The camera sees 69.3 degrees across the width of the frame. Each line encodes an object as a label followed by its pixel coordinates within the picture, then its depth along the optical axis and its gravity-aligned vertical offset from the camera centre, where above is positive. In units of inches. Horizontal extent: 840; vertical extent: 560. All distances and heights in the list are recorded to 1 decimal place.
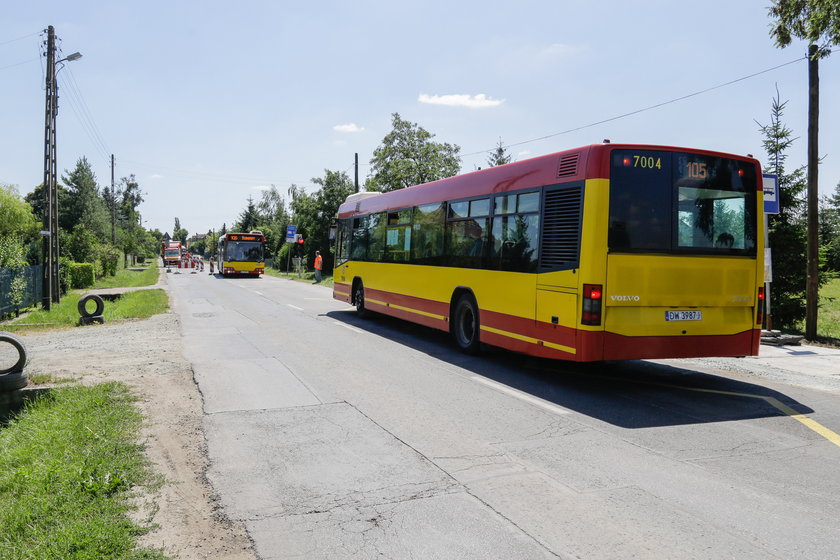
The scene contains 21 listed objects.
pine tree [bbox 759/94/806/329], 616.4 +18.8
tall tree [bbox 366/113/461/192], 2076.8 +364.8
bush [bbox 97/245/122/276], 1721.2 -8.5
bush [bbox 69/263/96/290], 1186.6 -40.5
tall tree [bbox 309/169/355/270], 1815.9 +186.6
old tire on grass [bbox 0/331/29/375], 299.9 -51.2
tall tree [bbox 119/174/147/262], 2819.9 +243.9
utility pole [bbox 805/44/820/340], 535.2 +81.3
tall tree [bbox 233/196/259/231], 3639.3 +254.7
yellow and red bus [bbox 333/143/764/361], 287.7 +6.5
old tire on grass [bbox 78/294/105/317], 604.4 -49.7
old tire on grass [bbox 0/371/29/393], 290.8 -61.4
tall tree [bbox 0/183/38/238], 2242.1 +144.7
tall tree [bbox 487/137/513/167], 1562.5 +281.3
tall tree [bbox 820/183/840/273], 1808.7 +190.7
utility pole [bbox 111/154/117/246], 2127.7 +124.0
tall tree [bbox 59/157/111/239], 3030.0 +309.7
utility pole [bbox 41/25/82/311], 827.4 +151.6
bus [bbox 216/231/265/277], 1641.2 +17.5
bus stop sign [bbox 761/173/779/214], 430.0 +56.0
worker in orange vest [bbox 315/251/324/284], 1395.2 -11.1
